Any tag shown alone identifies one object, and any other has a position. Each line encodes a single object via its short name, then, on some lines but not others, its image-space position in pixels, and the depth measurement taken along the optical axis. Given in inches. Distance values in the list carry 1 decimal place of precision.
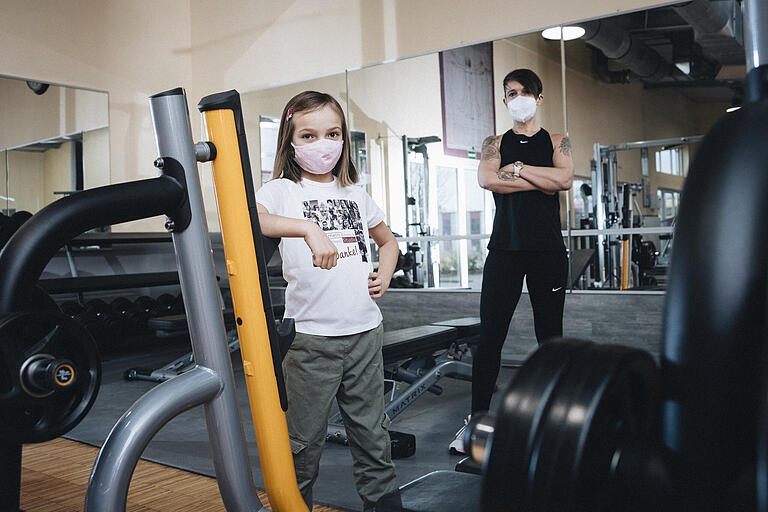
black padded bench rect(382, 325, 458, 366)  91.8
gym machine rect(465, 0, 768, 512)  18.1
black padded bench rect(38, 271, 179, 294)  150.5
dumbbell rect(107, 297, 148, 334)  166.9
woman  79.0
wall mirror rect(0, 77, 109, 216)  178.9
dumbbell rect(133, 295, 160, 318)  175.8
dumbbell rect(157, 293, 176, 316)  177.6
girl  54.4
